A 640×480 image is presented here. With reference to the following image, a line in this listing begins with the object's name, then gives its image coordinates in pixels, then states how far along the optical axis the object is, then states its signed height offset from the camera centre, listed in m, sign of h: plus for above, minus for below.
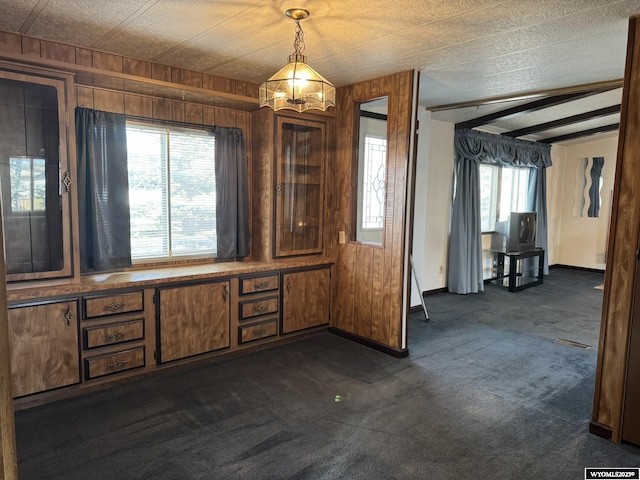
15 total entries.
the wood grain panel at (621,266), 2.38 -0.31
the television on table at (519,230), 6.87 -0.36
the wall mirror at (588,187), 8.16 +0.46
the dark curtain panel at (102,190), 3.18 +0.07
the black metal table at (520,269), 6.56 -1.00
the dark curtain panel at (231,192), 3.90 +0.09
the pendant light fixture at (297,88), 2.24 +0.63
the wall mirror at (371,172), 4.50 +0.36
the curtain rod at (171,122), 3.46 +0.67
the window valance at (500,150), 6.02 +0.92
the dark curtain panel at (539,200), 7.67 +0.17
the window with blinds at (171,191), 3.55 +0.08
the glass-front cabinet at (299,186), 4.05 +0.18
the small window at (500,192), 7.00 +0.28
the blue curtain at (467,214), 6.05 -0.09
